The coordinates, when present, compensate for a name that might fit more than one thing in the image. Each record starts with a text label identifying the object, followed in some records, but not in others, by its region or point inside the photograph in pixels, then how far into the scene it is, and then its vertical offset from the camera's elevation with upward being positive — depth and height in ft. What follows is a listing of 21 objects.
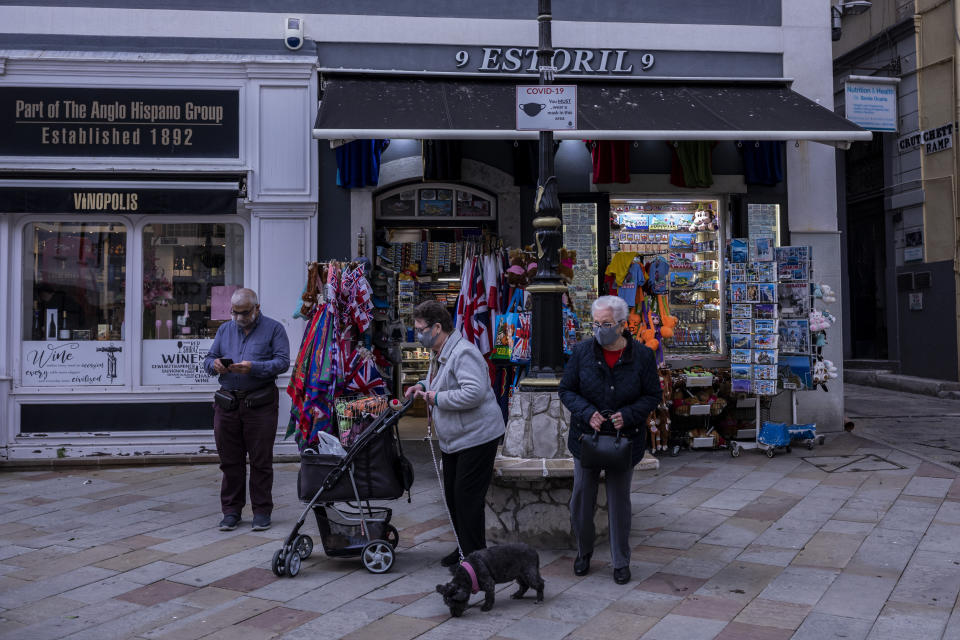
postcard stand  29.78 +0.53
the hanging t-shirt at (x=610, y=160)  31.78 +6.94
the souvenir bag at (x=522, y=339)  27.20 +0.08
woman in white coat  15.43 -1.38
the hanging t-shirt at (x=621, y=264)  30.27 +2.81
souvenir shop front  28.55 +4.80
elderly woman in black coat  15.70 -1.08
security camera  30.35 +11.39
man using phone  20.38 -1.52
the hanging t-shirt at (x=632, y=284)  30.19 +2.07
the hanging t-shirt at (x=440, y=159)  31.30 +6.95
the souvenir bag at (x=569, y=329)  28.86 +0.42
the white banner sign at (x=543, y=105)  19.36 +5.53
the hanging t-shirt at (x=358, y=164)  30.53 +6.63
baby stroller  16.51 -2.88
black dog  14.10 -4.04
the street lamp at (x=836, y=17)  34.99 +13.68
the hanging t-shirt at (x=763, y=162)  32.65 +6.99
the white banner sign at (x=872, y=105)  39.04 +11.04
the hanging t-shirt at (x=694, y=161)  32.35 +6.98
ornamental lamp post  19.33 +1.24
